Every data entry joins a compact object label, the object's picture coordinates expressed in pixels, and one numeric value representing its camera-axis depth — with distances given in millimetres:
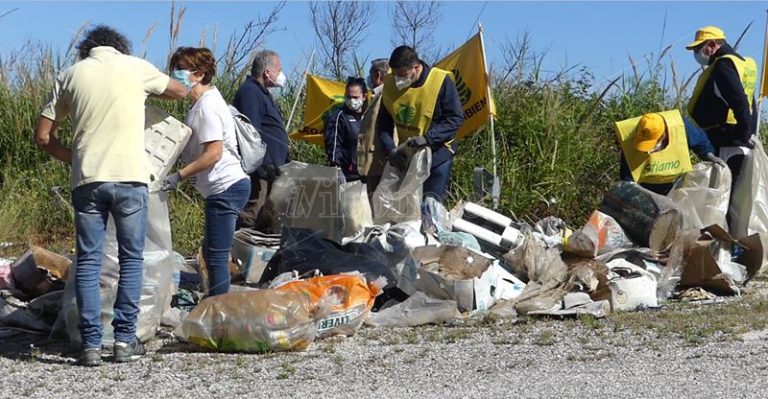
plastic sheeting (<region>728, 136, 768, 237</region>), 8383
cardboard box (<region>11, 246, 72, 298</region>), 7023
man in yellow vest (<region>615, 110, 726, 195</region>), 8164
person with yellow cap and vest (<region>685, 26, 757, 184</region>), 8344
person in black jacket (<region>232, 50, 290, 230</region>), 8156
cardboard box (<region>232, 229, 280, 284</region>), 7500
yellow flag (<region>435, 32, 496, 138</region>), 9438
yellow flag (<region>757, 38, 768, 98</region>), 9492
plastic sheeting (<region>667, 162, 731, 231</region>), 8219
